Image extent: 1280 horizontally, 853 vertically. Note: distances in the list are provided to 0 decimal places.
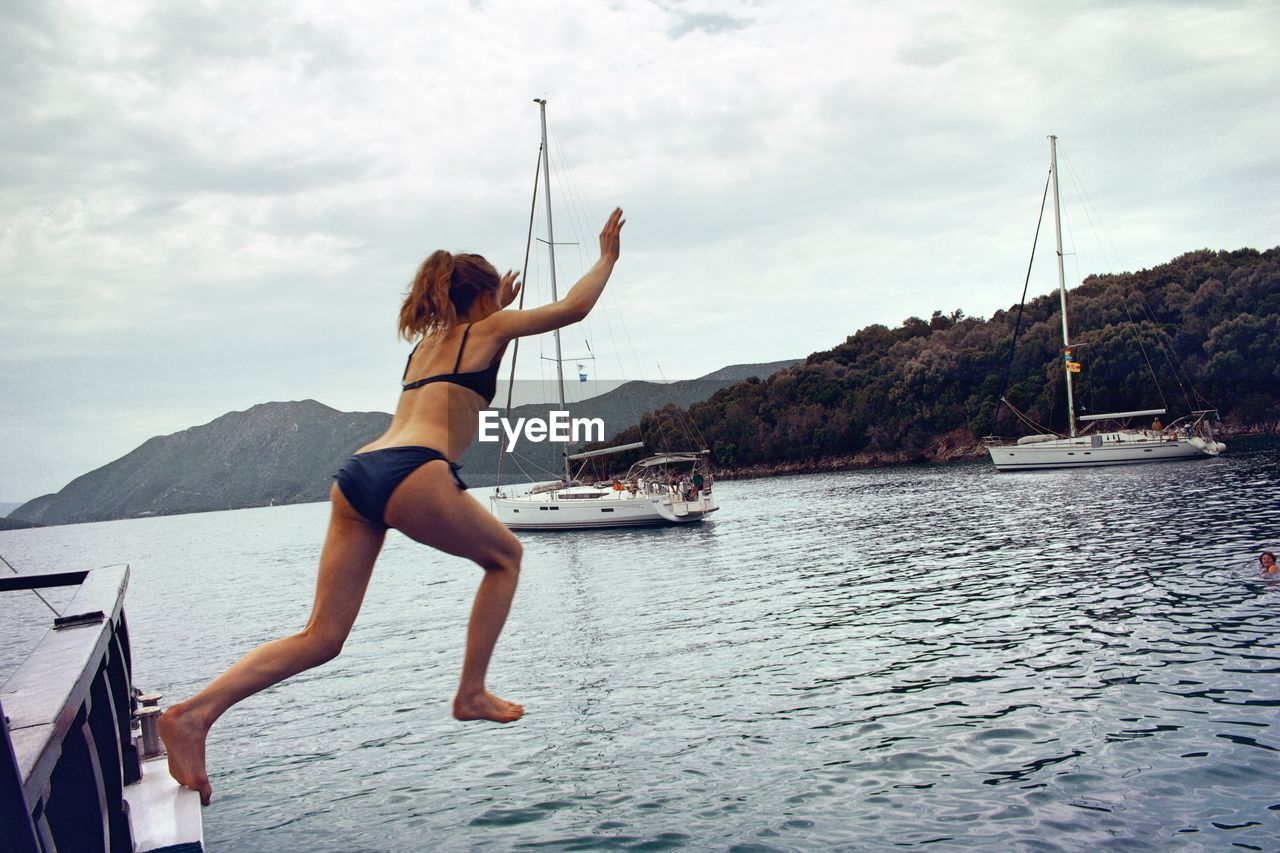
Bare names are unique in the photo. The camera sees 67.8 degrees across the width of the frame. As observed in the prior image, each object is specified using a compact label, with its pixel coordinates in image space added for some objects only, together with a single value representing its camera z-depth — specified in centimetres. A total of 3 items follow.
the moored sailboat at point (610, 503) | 4862
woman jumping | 224
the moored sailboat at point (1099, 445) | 6147
